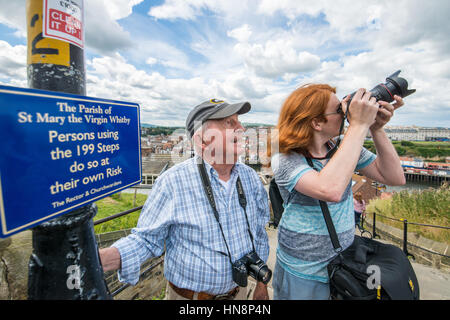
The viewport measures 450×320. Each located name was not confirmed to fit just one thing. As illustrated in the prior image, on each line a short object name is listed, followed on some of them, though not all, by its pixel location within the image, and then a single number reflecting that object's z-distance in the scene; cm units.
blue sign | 68
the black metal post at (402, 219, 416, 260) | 424
